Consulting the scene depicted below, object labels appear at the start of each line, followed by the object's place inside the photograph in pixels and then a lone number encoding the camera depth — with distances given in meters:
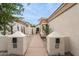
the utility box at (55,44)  1.21
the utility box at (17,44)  1.20
